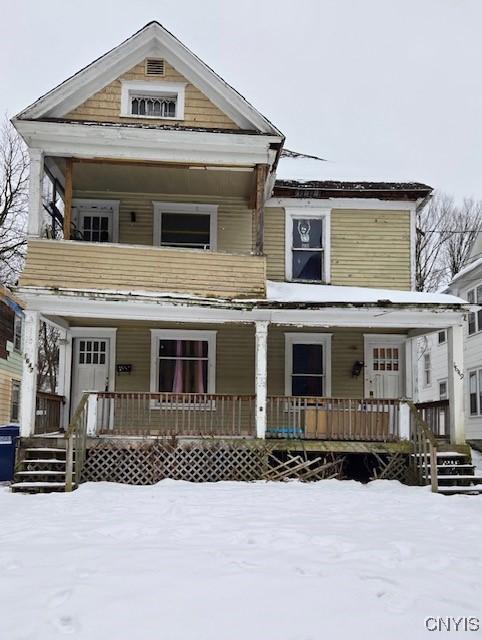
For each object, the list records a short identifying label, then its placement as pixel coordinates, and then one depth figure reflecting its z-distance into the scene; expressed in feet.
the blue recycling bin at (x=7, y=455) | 47.73
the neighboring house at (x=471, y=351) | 81.66
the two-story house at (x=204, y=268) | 45.09
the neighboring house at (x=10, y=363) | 80.83
